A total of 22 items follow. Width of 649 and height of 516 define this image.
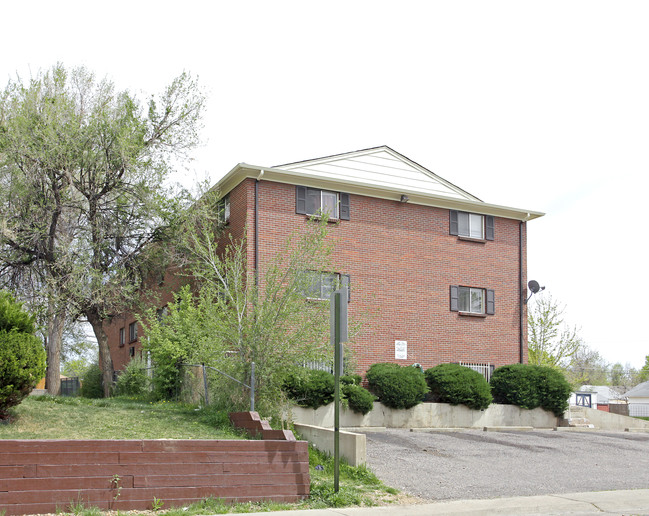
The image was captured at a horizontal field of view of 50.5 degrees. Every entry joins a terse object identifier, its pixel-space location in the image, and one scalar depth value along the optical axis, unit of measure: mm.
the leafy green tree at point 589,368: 45800
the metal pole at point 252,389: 12927
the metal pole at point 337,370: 10157
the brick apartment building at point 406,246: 21938
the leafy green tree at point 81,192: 19609
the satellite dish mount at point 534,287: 25953
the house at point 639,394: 71331
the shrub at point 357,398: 18873
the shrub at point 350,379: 19534
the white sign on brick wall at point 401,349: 23203
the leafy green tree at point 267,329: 13578
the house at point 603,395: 59700
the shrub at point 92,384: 27109
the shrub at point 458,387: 21000
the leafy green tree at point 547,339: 38000
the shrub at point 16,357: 10969
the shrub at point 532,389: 22312
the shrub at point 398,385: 19875
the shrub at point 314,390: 17719
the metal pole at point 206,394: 15257
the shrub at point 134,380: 21594
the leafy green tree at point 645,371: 86138
